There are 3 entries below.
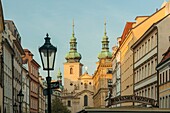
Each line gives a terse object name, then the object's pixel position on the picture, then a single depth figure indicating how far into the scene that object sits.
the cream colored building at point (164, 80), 45.91
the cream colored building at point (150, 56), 53.41
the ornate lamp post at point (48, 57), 18.56
